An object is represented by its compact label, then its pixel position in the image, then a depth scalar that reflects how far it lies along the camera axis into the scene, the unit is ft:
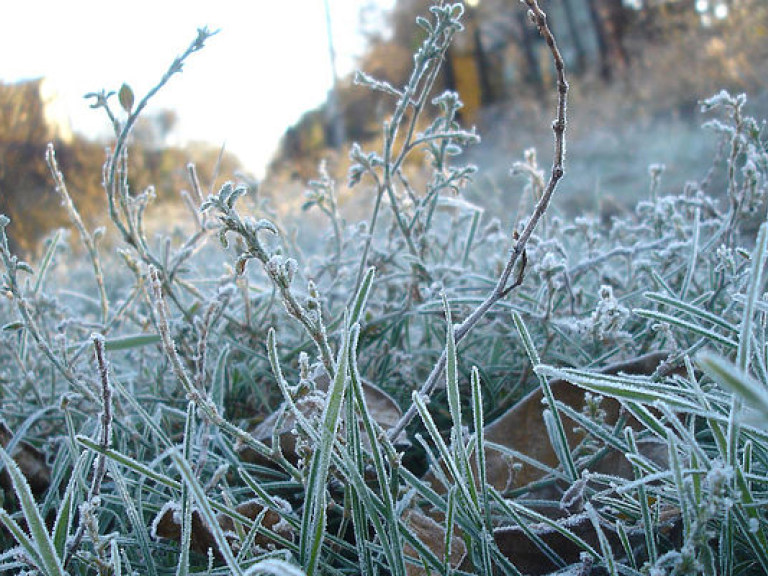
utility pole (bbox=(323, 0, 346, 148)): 41.30
